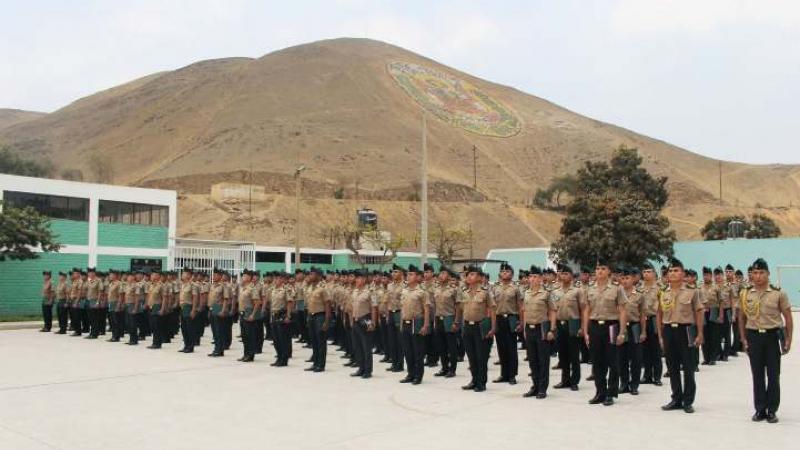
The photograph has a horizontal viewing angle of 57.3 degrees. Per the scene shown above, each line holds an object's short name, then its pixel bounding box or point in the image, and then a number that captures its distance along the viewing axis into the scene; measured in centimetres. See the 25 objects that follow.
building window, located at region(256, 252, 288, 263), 4128
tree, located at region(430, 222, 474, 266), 4807
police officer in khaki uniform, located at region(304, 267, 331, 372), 1179
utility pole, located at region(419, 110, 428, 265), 1879
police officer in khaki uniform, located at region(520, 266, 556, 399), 907
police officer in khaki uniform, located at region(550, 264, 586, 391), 990
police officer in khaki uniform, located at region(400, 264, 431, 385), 1035
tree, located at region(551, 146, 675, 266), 3659
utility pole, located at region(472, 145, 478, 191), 8866
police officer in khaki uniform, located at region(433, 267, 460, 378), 1083
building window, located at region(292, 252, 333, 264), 4292
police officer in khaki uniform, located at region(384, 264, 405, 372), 1214
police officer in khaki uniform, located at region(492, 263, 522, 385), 1060
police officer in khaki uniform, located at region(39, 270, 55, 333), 1928
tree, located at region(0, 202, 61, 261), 2198
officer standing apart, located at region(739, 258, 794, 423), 736
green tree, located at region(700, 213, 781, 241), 6075
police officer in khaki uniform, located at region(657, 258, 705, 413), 809
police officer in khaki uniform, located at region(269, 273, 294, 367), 1245
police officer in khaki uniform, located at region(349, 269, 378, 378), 1105
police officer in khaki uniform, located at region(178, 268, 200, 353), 1463
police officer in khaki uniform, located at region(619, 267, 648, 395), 935
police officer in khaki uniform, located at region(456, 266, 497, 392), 965
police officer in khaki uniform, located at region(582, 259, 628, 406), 866
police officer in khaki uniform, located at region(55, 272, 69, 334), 1878
